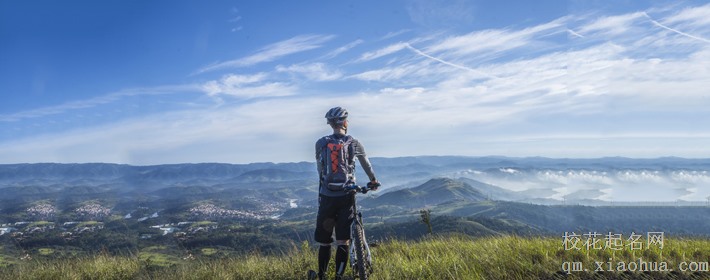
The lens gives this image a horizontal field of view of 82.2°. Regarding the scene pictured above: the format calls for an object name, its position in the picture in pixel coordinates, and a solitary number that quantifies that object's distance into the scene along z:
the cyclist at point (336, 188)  7.08
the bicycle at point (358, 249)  6.84
